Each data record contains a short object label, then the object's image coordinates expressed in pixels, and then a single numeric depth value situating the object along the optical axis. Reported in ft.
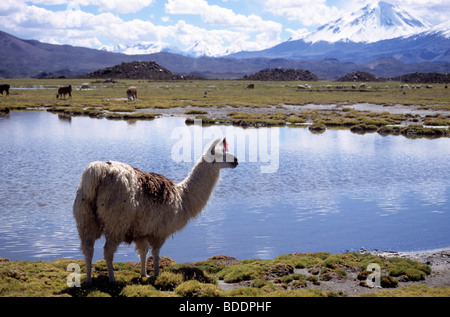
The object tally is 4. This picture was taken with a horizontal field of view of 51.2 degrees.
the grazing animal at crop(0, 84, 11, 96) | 181.35
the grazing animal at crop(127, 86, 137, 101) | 169.23
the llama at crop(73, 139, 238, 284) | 22.25
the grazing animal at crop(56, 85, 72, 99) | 176.65
